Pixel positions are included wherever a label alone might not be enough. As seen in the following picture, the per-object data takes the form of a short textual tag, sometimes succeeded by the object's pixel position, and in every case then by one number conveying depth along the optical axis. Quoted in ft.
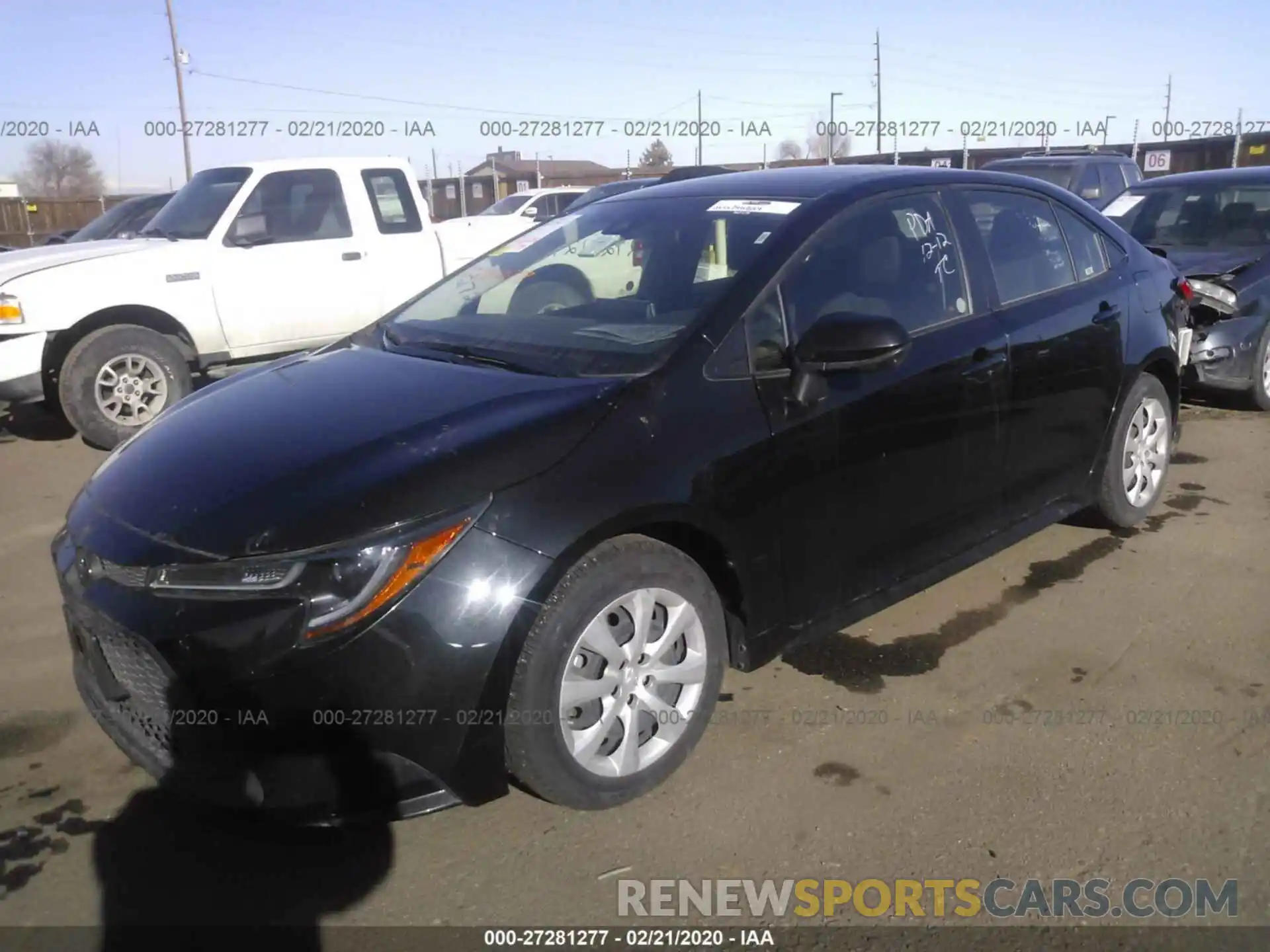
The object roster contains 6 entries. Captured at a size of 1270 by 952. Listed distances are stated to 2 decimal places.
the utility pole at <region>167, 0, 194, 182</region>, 109.91
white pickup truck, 22.29
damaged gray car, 22.49
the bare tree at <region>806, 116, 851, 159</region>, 127.48
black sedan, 7.93
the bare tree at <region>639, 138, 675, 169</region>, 253.65
